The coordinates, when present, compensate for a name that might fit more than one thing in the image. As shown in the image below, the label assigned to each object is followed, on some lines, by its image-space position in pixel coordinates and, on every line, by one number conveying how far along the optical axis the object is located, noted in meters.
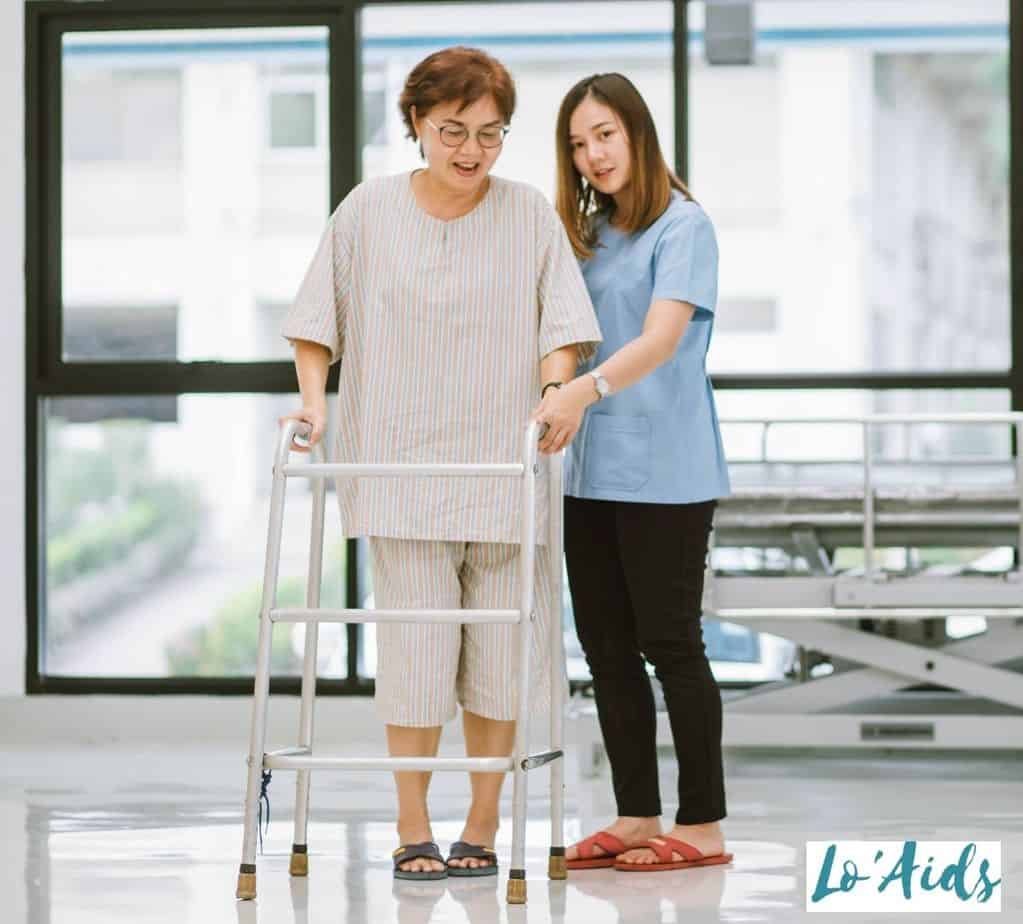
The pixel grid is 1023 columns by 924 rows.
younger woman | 5.62
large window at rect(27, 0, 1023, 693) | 9.35
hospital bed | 7.66
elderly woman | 5.41
